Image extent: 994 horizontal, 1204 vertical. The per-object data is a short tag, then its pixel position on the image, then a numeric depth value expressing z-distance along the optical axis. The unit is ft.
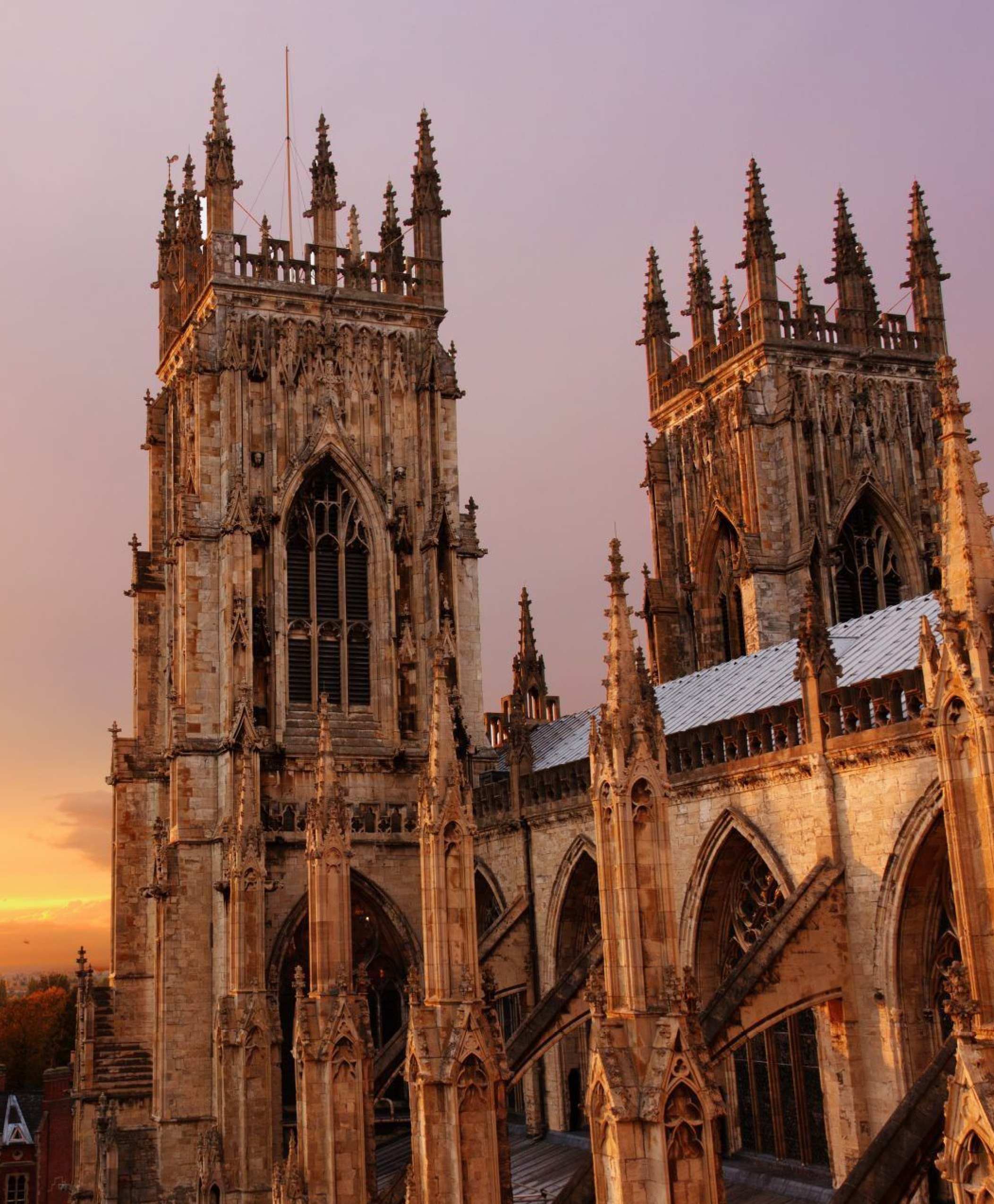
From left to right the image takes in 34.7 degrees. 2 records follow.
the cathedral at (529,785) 53.83
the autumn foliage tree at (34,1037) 316.40
